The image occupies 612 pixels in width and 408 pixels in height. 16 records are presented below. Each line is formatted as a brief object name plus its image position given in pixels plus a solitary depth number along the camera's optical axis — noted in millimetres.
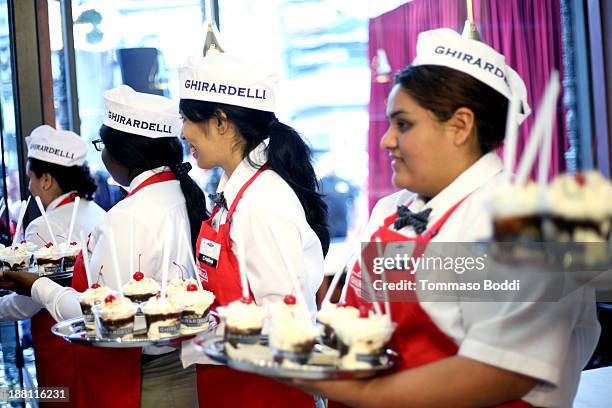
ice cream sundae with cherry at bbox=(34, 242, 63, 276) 2832
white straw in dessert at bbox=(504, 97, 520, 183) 983
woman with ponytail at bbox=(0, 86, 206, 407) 2328
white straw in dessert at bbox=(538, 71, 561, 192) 890
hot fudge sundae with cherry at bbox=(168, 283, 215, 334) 2018
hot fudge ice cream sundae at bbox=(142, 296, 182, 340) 1956
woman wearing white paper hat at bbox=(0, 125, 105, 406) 3139
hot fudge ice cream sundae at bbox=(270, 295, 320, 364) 1427
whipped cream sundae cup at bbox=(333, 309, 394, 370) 1411
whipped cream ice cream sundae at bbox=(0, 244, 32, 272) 2850
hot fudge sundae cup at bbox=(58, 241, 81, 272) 2879
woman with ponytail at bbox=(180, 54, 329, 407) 2066
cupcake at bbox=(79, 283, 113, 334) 2072
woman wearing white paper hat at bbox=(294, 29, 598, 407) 1267
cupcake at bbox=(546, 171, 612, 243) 922
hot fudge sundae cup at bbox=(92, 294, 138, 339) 1959
